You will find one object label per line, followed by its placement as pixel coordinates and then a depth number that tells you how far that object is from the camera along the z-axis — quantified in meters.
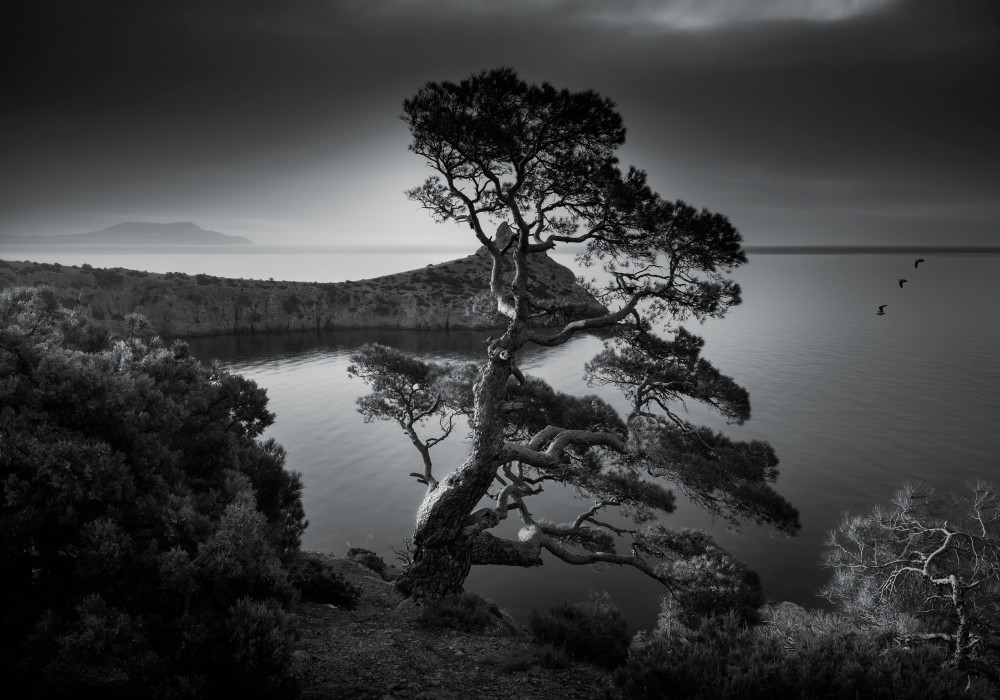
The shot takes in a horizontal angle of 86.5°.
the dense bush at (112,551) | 6.69
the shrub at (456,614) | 11.61
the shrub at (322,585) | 12.49
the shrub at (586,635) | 11.22
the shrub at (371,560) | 17.41
